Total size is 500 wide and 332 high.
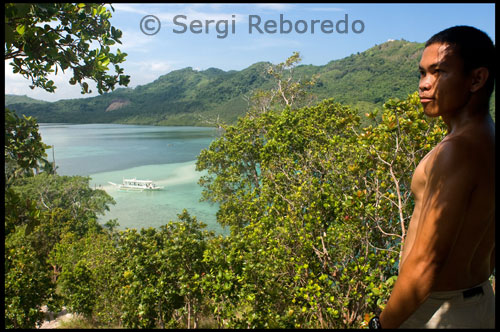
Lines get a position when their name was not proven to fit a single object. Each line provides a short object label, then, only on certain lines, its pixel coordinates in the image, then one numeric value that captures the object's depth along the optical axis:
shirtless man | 0.85
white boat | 35.28
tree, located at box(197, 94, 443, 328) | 3.93
